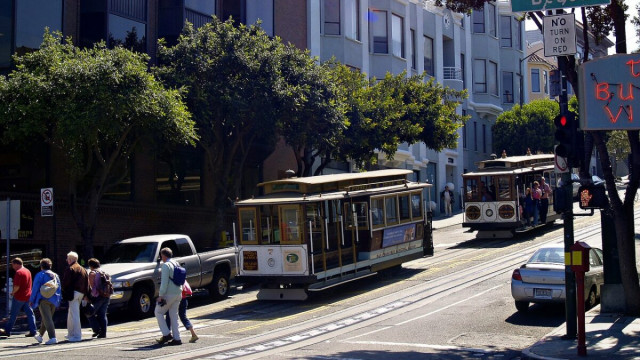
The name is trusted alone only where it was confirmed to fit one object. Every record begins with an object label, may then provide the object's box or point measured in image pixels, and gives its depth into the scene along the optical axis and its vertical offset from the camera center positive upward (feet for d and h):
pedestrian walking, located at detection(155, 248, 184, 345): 45.75 -4.84
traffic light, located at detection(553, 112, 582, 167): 45.21 +3.91
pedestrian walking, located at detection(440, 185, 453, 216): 147.56 +1.88
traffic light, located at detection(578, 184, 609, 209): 45.24 +0.67
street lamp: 189.63 +30.40
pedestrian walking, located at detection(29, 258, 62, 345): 48.85 -5.13
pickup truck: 61.26 -4.42
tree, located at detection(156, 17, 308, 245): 83.20 +13.21
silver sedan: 53.16 -4.76
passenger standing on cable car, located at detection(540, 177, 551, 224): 101.24 +1.21
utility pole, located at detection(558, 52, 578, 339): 44.88 -3.80
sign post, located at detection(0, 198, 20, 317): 61.93 -0.11
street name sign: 45.84 +11.82
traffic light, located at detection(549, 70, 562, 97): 64.23 +10.70
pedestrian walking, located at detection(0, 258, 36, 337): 51.26 -5.00
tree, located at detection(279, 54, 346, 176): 89.20 +11.39
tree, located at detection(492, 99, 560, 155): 174.70 +17.33
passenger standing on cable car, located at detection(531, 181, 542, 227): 98.63 +1.32
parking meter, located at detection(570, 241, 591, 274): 42.09 -2.64
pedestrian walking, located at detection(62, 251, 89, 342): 49.22 -4.76
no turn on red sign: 46.47 +10.00
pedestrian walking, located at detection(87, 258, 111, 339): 49.93 -5.33
